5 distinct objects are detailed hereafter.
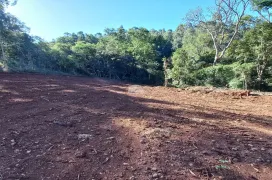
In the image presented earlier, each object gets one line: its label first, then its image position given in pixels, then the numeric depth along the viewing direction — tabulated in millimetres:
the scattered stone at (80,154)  1666
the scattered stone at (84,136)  2034
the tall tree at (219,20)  11783
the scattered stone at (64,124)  2415
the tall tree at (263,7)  8703
